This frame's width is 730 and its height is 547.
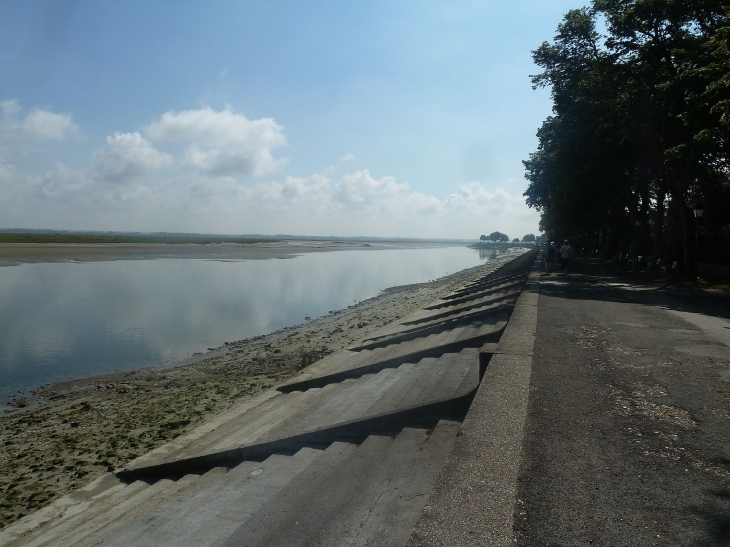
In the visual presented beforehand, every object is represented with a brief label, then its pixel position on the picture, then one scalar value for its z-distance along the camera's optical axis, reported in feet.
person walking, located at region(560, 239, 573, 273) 96.12
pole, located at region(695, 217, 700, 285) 76.02
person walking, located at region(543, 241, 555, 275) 97.91
